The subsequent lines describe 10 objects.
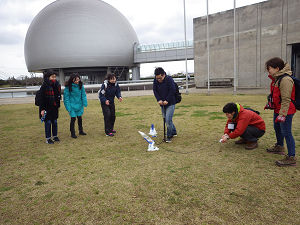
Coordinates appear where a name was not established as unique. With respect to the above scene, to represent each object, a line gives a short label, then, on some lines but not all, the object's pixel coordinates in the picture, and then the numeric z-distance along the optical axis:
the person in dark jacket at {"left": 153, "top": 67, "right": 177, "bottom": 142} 5.26
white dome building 45.09
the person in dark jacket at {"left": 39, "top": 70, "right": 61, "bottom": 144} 5.55
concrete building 20.03
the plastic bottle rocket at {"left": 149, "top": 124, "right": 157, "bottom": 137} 5.95
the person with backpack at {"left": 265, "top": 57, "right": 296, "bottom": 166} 3.35
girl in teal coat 6.19
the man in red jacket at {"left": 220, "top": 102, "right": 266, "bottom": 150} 4.12
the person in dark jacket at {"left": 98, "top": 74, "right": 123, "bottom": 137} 6.30
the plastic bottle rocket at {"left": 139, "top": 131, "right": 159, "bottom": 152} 4.80
